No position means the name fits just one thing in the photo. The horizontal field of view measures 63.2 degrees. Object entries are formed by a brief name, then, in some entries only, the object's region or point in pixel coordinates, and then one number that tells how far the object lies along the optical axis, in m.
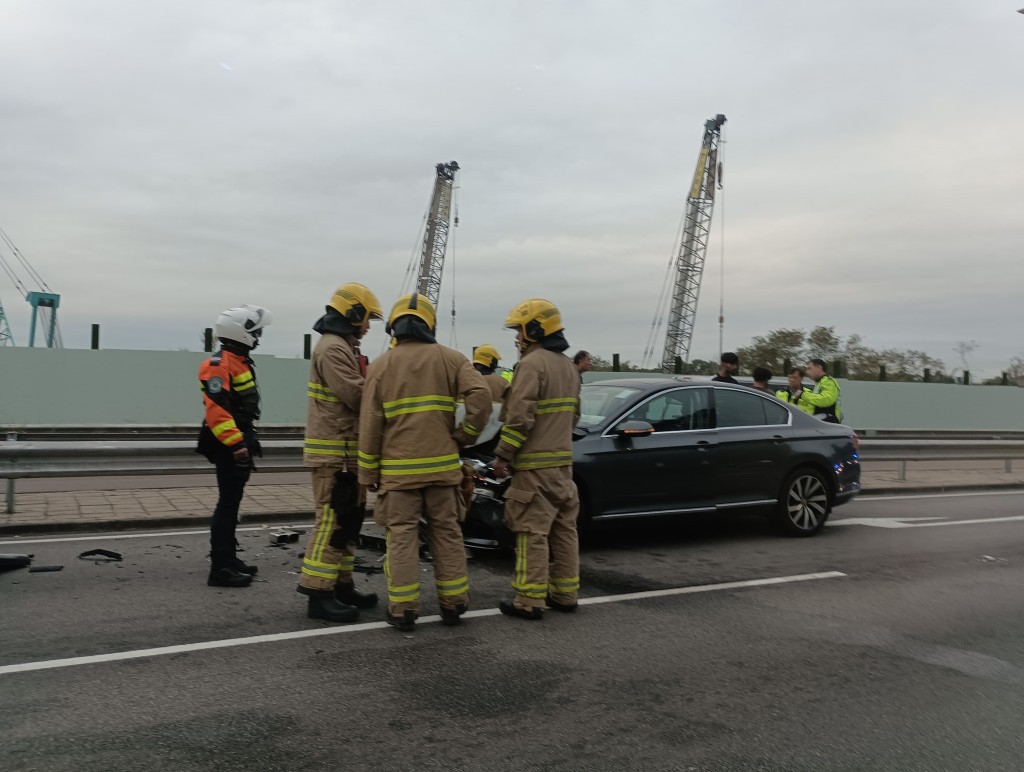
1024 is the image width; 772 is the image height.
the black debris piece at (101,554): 6.66
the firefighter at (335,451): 5.16
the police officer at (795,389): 10.92
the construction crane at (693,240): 62.41
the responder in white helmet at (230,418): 5.80
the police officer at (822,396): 10.60
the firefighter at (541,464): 5.43
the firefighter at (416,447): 4.96
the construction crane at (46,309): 32.44
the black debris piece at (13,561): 6.20
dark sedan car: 7.31
